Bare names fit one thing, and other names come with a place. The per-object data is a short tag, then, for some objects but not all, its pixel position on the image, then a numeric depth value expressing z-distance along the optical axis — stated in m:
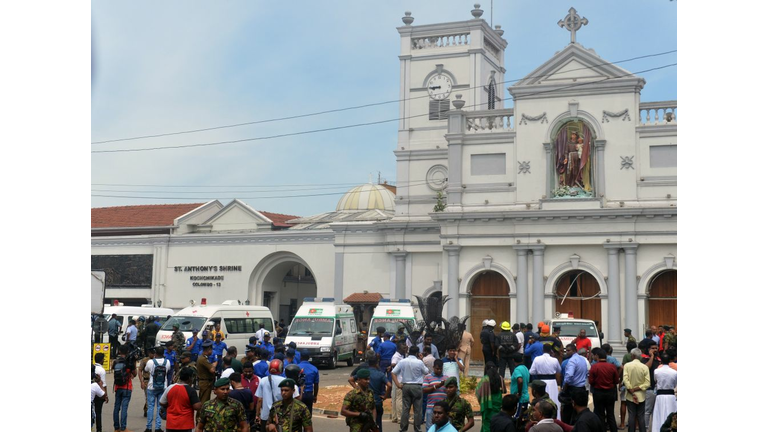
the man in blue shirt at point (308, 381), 14.09
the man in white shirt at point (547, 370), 15.15
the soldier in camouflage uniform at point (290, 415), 11.18
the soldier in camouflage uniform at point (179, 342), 20.51
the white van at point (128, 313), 36.56
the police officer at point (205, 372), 15.73
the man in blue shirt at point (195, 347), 21.84
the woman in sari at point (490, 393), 13.08
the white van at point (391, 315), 31.23
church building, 34.91
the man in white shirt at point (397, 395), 17.20
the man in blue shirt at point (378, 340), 20.80
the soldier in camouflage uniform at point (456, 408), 12.14
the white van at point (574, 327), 26.61
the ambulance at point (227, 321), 30.22
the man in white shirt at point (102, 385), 14.92
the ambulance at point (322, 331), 30.30
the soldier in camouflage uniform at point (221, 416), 10.82
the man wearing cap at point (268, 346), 16.97
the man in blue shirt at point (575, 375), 15.48
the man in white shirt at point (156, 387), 15.78
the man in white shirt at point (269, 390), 13.16
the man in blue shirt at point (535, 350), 17.53
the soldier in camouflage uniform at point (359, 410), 12.23
